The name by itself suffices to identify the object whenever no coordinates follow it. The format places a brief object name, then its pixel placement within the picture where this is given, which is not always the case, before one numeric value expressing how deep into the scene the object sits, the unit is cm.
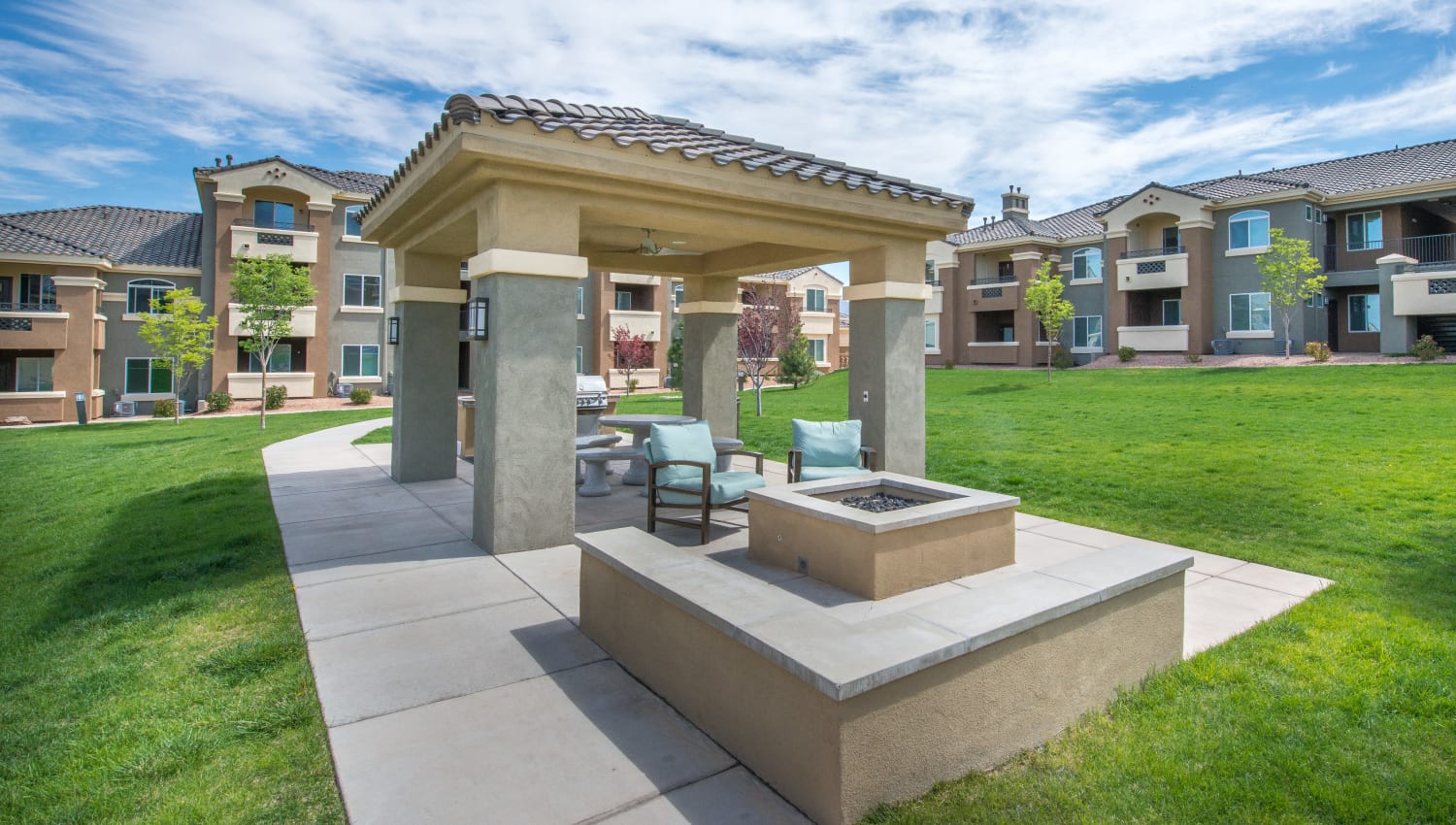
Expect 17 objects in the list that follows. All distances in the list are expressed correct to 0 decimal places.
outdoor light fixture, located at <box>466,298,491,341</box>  679
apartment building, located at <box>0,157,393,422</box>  2638
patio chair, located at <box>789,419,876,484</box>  783
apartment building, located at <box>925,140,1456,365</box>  2472
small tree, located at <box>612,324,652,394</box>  3622
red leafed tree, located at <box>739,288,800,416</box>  2433
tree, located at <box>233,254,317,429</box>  2325
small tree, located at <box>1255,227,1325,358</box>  2406
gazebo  641
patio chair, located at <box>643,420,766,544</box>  676
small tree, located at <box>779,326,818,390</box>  3266
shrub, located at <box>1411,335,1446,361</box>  2145
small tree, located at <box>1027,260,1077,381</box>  2686
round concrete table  962
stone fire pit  482
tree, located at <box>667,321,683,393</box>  3675
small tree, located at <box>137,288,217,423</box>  2386
